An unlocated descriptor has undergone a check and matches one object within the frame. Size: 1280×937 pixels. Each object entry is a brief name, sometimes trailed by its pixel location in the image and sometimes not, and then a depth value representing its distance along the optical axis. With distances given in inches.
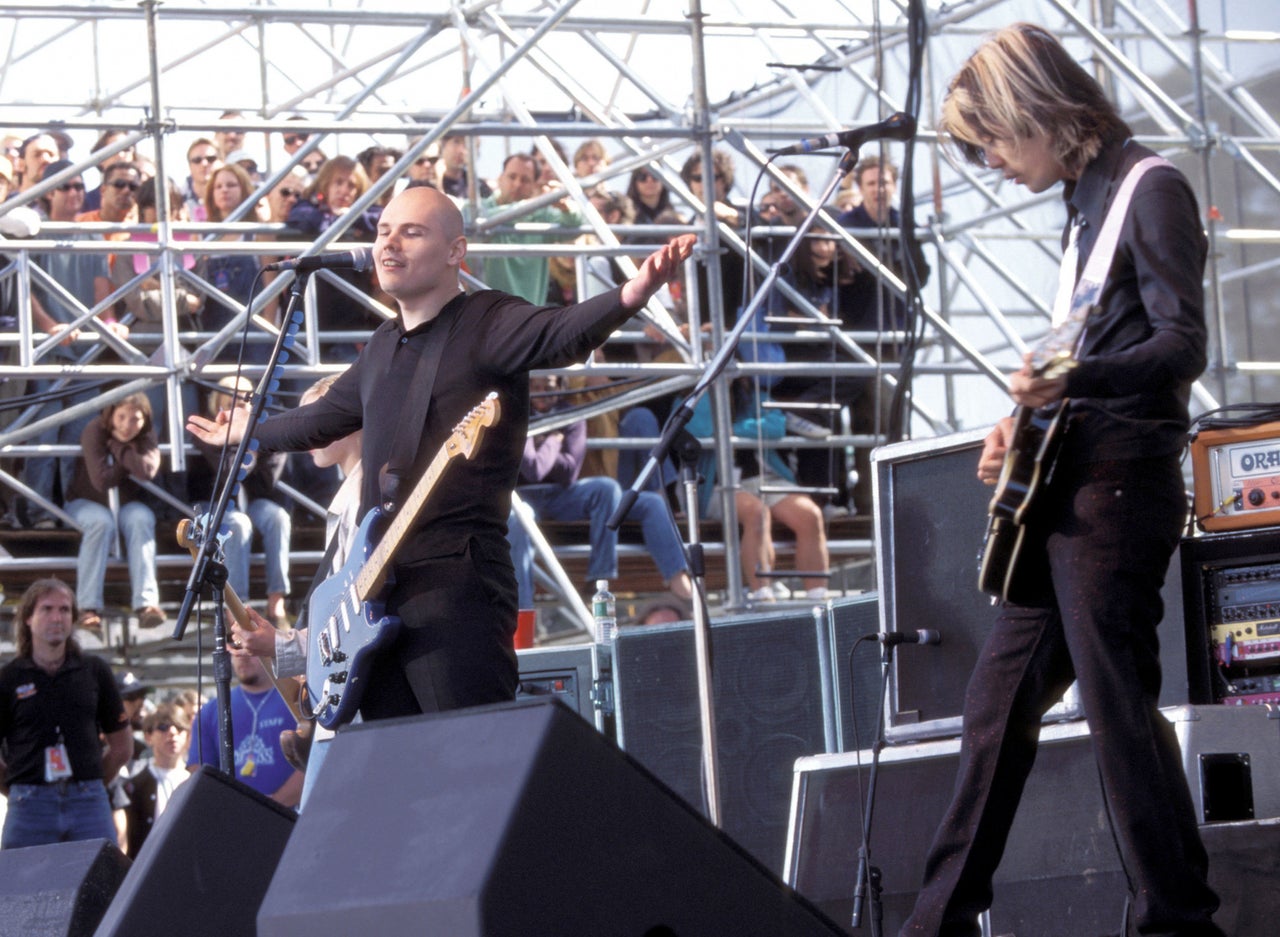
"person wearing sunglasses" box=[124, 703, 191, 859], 697.0
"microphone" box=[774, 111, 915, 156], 339.9
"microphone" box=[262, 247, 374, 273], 359.6
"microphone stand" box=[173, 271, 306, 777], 354.9
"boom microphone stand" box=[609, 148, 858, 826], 347.9
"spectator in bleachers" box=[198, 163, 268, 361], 700.0
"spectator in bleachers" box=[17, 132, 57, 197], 718.5
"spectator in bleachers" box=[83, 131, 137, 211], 725.3
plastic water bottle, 462.9
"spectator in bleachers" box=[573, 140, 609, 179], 788.0
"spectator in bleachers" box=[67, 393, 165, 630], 660.1
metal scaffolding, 636.1
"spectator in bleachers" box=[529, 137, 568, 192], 799.0
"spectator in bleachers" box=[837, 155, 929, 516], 765.3
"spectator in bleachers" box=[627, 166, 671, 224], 782.5
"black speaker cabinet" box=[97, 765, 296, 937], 261.6
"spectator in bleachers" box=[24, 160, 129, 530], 696.4
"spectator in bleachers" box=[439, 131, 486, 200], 804.0
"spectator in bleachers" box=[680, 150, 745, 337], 732.2
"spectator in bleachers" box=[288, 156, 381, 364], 674.8
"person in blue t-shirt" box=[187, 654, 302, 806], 555.2
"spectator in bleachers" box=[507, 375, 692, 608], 701.3
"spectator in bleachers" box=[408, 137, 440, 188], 733.9
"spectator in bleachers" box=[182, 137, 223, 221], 757.9
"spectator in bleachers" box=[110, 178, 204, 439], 705.6
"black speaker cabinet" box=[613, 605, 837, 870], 437.1
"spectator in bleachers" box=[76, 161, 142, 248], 714.8
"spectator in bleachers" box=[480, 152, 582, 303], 713.0
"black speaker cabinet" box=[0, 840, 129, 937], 316.8
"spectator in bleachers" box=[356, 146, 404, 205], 751.7
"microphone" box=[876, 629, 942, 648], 356.5
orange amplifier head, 343.0
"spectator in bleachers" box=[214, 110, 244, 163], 810.8
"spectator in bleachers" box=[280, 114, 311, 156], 812.6
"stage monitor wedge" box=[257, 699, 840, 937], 193.5
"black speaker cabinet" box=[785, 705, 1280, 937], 297.9
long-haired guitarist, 237.0
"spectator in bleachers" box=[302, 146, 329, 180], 817.5
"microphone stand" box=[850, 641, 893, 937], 330.6
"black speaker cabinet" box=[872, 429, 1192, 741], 357.7
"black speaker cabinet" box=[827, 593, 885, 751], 430.9
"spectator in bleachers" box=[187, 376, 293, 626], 659.4
